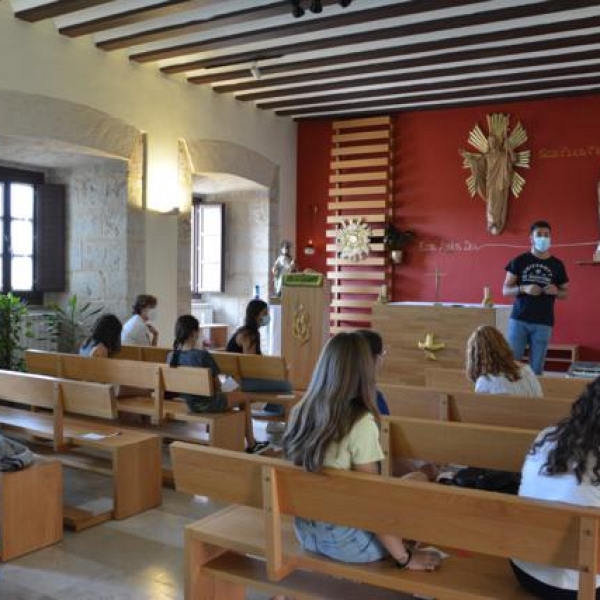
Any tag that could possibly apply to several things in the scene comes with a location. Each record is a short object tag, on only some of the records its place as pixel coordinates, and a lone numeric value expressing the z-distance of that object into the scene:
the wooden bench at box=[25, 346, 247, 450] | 4.45
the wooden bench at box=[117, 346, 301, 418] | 5.25
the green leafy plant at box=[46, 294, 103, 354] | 7.87
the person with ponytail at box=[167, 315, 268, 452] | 4.59
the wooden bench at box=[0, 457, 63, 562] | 3.23
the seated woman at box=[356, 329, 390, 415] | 3.05
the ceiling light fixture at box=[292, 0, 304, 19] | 5.51
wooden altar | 7.16
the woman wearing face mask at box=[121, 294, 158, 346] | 6.62
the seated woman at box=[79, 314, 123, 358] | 5.25
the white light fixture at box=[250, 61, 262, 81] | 7.55
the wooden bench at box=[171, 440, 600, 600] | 1.71
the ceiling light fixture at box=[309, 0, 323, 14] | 5.37
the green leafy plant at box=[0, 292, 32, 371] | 6.59
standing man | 5.62
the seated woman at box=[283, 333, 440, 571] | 2.09
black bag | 2.83
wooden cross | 9.42
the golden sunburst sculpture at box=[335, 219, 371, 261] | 9.97
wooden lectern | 7.11
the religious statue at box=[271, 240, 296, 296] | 9.12
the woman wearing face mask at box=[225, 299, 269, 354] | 5.82
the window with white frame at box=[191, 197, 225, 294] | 10.49
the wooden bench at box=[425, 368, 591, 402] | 4.08
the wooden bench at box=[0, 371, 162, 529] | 3.77
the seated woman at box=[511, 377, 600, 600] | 1.83
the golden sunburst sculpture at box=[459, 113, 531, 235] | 8.88
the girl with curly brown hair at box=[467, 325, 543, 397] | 3.48
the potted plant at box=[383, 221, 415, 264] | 9.57
